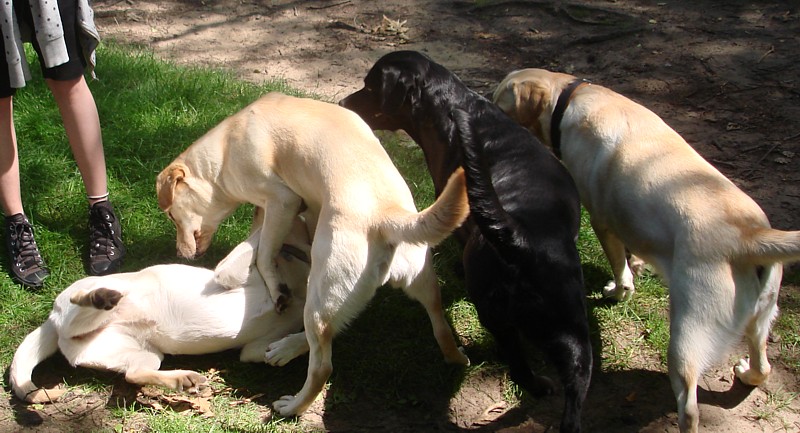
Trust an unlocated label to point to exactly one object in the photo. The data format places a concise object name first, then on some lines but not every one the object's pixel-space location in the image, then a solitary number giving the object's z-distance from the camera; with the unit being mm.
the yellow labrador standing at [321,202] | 2908
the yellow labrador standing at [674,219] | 2787
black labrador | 2729
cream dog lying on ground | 3180
